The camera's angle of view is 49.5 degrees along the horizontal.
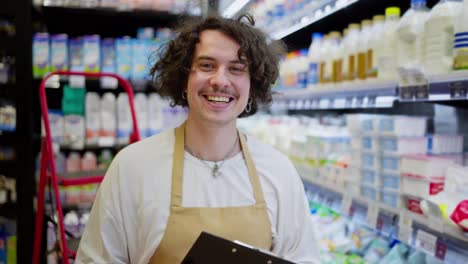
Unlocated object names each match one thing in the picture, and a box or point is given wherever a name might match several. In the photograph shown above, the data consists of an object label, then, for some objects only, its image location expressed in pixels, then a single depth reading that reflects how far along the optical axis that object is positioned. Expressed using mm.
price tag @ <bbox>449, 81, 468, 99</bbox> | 1513
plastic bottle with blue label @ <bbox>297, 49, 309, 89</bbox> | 3152
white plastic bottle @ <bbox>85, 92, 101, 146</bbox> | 3592
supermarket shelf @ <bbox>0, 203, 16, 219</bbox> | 3489
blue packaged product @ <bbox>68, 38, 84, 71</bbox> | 3547
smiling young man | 1427
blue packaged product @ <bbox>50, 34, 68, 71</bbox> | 3464
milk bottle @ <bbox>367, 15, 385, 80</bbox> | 2125
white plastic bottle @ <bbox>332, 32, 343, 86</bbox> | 2588
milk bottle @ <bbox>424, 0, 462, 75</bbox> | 1650
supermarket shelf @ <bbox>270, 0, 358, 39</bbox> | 2432
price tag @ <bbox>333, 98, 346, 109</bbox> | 2559
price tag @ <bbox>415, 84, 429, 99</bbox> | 1699
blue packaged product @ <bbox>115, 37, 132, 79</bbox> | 3602
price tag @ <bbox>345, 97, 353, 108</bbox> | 2452
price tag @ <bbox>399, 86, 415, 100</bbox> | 1783
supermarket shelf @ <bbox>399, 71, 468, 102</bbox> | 1523
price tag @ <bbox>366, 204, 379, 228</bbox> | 2006
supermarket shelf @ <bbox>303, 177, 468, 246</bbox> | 1495
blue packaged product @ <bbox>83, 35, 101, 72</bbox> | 3547
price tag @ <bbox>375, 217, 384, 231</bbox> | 1952
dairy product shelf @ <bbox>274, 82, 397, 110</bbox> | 2107
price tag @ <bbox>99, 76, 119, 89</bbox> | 3432
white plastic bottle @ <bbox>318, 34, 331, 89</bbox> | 2764
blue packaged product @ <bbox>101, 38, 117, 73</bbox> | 3612
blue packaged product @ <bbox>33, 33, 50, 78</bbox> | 3381
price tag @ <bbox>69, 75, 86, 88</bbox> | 3314
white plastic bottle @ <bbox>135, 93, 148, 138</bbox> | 3678
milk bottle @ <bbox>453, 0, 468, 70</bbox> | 1526
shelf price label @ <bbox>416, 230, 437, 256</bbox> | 1604
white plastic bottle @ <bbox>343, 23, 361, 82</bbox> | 2410
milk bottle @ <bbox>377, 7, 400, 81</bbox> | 2031
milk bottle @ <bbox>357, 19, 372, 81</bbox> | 2291
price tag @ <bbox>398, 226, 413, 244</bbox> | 1736
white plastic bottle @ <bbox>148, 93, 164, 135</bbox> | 3725
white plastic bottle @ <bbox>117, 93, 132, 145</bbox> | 3643
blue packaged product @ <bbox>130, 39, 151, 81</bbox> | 3617
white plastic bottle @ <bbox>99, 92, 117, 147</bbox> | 3588
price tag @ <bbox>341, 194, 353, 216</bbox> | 2299
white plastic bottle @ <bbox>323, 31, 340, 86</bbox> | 2687
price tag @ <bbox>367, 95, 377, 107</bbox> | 2201
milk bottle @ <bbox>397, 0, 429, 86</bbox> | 1784
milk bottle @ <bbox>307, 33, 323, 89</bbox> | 2928
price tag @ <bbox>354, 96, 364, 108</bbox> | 2327
